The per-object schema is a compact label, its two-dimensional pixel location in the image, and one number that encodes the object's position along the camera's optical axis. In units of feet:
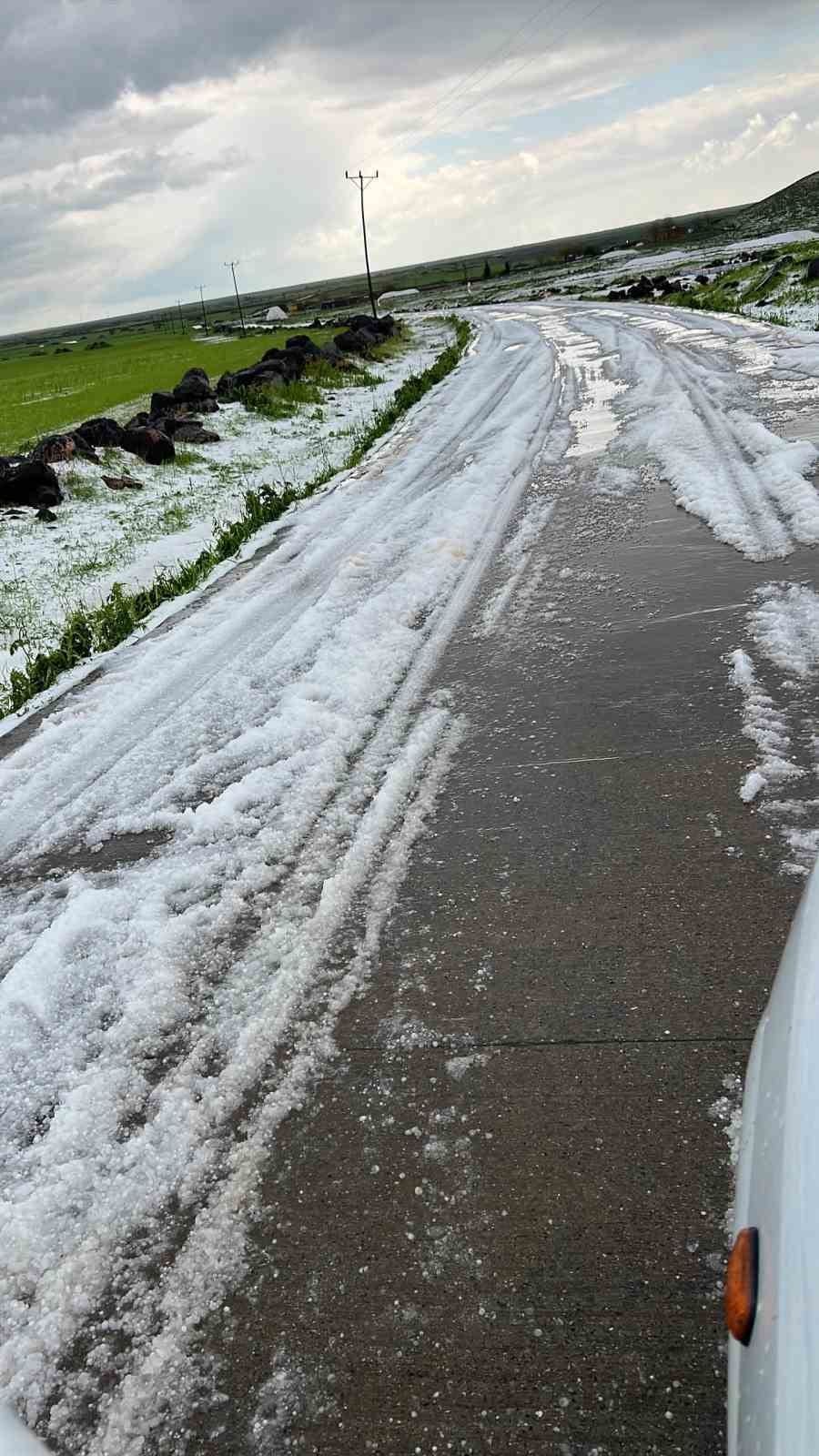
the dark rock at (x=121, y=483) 45.70
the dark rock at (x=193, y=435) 56.65
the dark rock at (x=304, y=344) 96.01
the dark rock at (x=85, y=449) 48.67
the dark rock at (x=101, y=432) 52.70
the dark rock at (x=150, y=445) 51.26
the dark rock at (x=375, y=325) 127.24
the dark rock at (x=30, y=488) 42.83
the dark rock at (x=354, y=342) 104.83
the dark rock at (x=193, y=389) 69.26
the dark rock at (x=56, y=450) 47.70
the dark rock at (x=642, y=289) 137.91
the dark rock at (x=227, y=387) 74.74
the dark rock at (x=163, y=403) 66.49
